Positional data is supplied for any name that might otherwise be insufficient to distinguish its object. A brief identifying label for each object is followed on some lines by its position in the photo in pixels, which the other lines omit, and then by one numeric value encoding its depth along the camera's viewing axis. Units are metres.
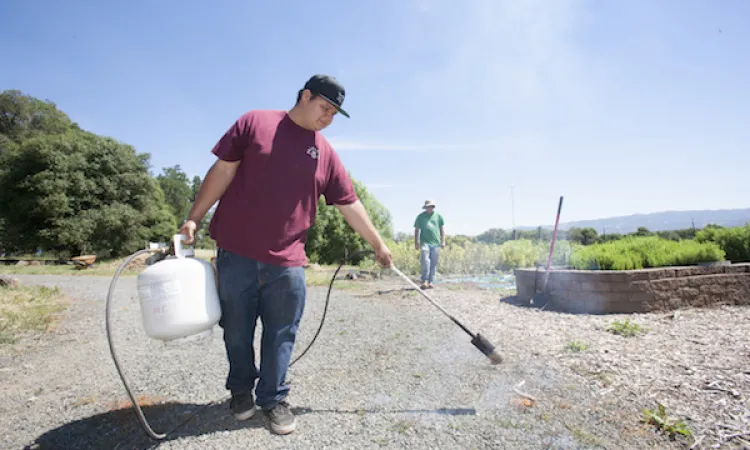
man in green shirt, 7.93
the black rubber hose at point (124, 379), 1.91
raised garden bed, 4.93
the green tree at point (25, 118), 27.15
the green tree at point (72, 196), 19.66
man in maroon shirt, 2.20
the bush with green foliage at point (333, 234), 19.45
